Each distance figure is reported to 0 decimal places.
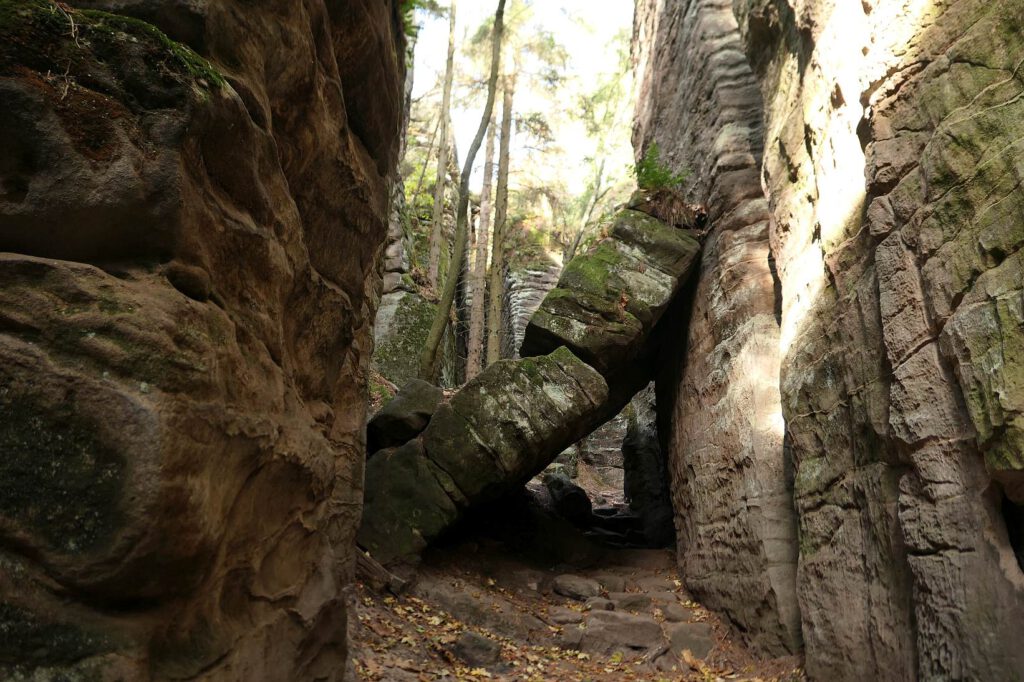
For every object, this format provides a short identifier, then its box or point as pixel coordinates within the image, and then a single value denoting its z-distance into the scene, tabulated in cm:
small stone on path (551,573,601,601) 935
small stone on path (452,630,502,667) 677
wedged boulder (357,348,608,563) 879
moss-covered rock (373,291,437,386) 1522
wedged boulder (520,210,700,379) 1030
